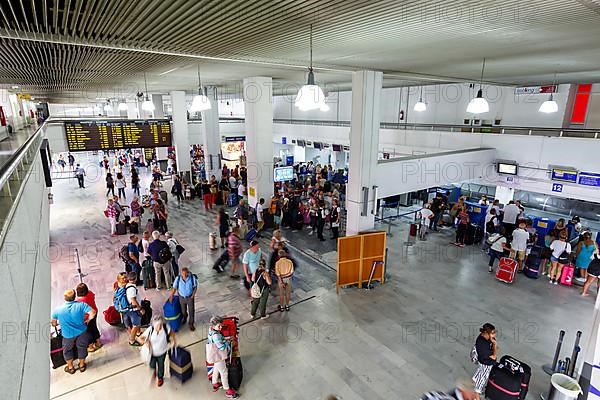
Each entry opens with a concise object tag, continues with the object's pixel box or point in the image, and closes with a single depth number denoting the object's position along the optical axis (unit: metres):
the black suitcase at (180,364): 4.83
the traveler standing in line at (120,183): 14.45
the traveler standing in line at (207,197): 13.50
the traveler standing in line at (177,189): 14.55
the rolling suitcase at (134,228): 10.68
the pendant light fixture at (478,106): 6.11
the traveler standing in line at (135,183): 15.79
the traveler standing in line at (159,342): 4.58
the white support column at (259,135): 10.59
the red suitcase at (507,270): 7.84
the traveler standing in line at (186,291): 5.82
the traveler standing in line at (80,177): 17.64
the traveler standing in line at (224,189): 14.12
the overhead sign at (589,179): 9.23
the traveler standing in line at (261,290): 6.18
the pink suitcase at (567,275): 7.85
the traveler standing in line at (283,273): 6.58
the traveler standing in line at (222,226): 9.72
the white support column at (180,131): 16.11
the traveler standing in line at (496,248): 8.41
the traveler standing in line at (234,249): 7.86
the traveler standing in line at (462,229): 10.27
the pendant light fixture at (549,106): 8.77
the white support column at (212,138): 15.45
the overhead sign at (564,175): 9.67
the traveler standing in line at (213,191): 13.81
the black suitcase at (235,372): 4.65
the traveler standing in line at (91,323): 5.19
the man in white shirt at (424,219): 10.84
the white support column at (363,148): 7.89
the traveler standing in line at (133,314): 5.59
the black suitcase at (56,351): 4.96
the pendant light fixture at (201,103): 7.00
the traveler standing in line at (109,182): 15.12
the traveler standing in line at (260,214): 10.84
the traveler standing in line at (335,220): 10.27
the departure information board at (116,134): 11.60
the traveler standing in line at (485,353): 4.56
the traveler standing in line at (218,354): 4.54
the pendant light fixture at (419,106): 12.78
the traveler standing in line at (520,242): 8.38
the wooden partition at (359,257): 7.37
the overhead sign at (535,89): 12.59
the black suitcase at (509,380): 4.39
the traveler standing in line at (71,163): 24.42
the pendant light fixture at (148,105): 9.57
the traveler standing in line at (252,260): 6.69
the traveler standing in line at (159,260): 7.02
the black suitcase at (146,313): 5.88
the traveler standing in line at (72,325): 4.88
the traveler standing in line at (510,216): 10.18
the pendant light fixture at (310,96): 4.12
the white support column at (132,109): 22.73
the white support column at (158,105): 18.69
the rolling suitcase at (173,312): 5.73
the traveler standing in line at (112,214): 10.58
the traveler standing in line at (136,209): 11.00
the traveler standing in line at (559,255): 7.84
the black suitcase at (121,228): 10.77
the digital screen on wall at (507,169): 10.94
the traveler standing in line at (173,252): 7.46
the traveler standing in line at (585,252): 7.74
